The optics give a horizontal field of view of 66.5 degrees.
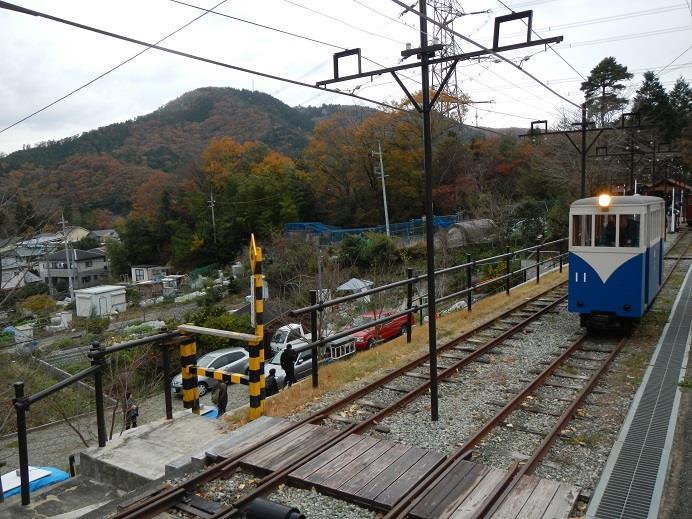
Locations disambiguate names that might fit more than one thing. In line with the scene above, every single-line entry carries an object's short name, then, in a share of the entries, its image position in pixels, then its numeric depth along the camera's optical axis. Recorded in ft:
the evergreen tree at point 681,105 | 161.07
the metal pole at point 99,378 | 16.66
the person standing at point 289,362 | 23.25
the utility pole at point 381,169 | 117.54
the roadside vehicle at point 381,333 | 61.36
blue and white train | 31.35
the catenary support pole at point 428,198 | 19.27
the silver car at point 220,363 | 64.75
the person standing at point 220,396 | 31.32
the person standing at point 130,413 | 44.15
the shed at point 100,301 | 128.67
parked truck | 70.81
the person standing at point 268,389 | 37.53
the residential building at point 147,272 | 181.52
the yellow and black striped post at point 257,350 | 18.69
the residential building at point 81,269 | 200.34
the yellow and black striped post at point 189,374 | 20.36
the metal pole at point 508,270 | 42.14
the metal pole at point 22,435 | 14.47
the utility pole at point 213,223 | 162.47
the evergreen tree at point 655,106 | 160.45
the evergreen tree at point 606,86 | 138.31
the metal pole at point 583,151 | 56.16
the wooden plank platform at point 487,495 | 13.01
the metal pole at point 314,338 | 21.81
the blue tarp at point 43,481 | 27.32
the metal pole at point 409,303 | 29.89
